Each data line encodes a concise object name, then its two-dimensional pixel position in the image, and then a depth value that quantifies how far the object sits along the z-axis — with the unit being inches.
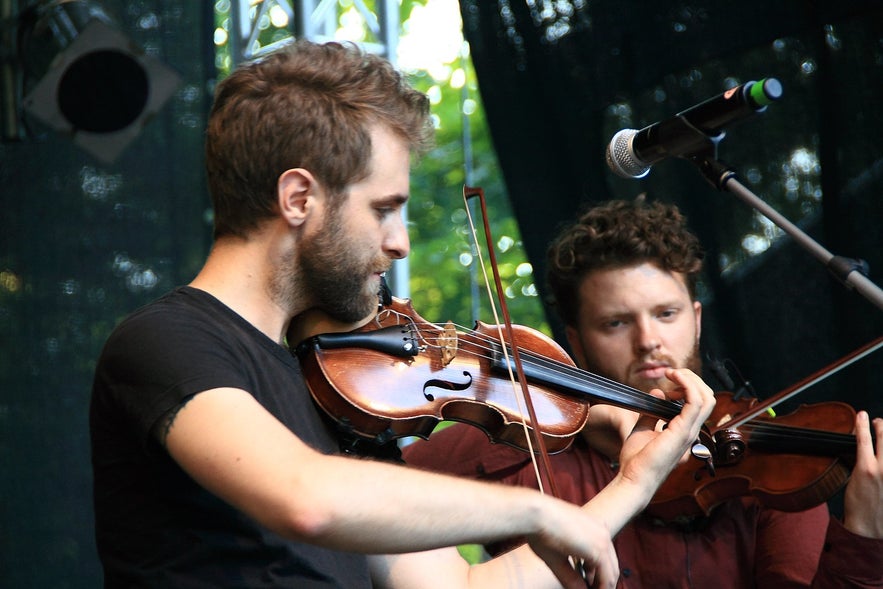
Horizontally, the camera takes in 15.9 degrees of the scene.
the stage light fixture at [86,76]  150.0
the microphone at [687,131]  119.5
